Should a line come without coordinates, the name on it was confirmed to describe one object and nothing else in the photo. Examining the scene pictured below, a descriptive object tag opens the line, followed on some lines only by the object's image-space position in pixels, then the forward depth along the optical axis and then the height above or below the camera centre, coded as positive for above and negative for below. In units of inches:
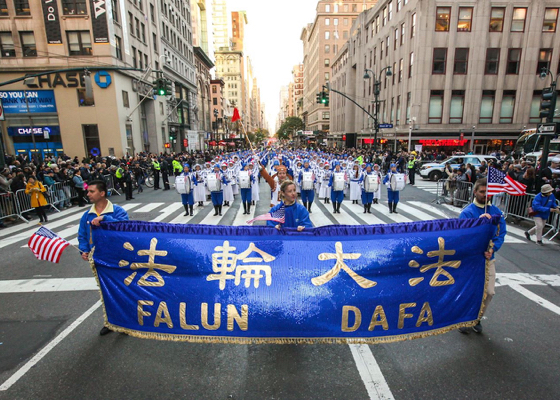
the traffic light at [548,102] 426.7 +47.5
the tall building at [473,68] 1152.8 +265.4
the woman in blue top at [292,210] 168.7 -38.6
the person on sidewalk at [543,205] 293.6 -65.0
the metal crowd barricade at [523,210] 321.5 -86.4
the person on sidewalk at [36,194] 395.9 -66.5
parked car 783.7 -67.7
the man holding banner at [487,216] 146.9 -41.7
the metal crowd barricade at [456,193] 471.5 -87.3
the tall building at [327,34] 3120.1 +1069.8
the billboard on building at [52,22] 1002.1 +387.1
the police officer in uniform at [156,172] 694.5 -71.4
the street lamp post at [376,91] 899.5 +141.8
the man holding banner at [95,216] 148.5 -37.8
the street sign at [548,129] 413.4 +10.7
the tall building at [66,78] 1008.2 +213.3
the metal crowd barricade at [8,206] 400.2 -82.1
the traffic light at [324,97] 839.8 +113.5
